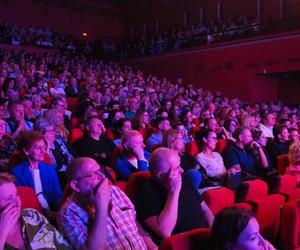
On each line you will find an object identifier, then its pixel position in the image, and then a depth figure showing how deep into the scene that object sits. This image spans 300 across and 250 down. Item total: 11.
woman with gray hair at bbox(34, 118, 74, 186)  2.03
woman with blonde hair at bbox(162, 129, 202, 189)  2.22
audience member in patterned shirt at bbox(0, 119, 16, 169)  2.08
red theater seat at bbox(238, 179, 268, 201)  2.03
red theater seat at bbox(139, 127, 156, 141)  3.15
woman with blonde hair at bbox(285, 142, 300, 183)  2.36
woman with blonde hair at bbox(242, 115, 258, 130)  3.62
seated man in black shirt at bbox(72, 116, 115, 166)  2.44
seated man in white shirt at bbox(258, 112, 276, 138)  3.96
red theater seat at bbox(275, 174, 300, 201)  2.12
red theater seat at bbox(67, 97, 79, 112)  4.74
